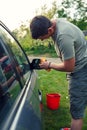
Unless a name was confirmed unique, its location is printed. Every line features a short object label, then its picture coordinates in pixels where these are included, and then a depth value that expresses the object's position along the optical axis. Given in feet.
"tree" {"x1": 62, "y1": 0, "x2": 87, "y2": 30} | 27.66
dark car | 2.20
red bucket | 6.87
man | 3.82
